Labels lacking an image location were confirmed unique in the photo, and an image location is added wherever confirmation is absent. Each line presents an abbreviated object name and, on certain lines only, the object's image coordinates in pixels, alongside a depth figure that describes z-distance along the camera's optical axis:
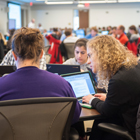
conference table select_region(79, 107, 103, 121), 1.56
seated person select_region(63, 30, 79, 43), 5.84
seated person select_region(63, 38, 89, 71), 2.69
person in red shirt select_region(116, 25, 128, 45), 5.67
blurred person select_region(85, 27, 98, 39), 6.80
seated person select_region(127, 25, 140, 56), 5.43
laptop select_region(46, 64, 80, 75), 2.08
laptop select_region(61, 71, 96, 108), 1.89
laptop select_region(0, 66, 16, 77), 2.18
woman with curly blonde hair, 1.50
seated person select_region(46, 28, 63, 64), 4.88
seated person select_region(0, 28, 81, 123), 1.16
